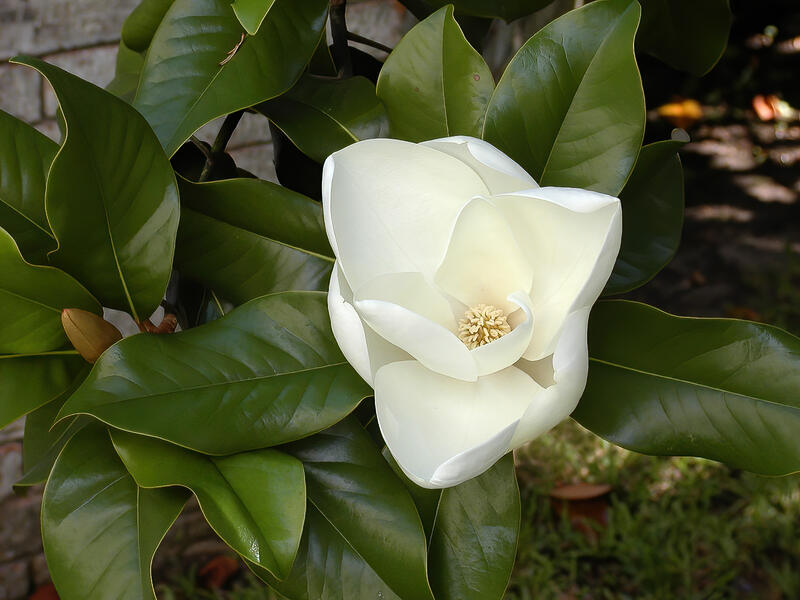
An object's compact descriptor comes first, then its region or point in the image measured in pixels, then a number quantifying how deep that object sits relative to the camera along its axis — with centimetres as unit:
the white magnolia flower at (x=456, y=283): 60
